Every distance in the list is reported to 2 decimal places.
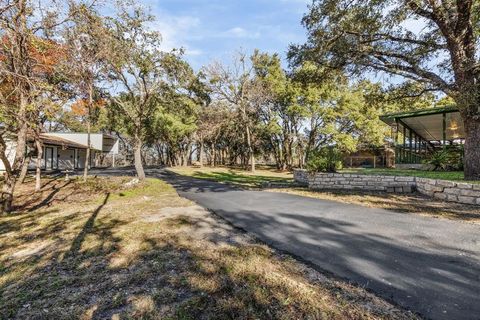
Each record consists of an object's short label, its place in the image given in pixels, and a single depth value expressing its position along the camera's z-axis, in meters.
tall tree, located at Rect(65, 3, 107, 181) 7.92
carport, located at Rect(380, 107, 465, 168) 14.23
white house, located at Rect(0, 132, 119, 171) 24.95
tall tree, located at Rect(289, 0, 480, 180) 7.98
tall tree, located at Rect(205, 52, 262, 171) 24.31
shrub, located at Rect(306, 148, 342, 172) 11.37
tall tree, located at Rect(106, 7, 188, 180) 11.78
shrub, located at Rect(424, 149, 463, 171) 12.20
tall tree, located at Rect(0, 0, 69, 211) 6.81
